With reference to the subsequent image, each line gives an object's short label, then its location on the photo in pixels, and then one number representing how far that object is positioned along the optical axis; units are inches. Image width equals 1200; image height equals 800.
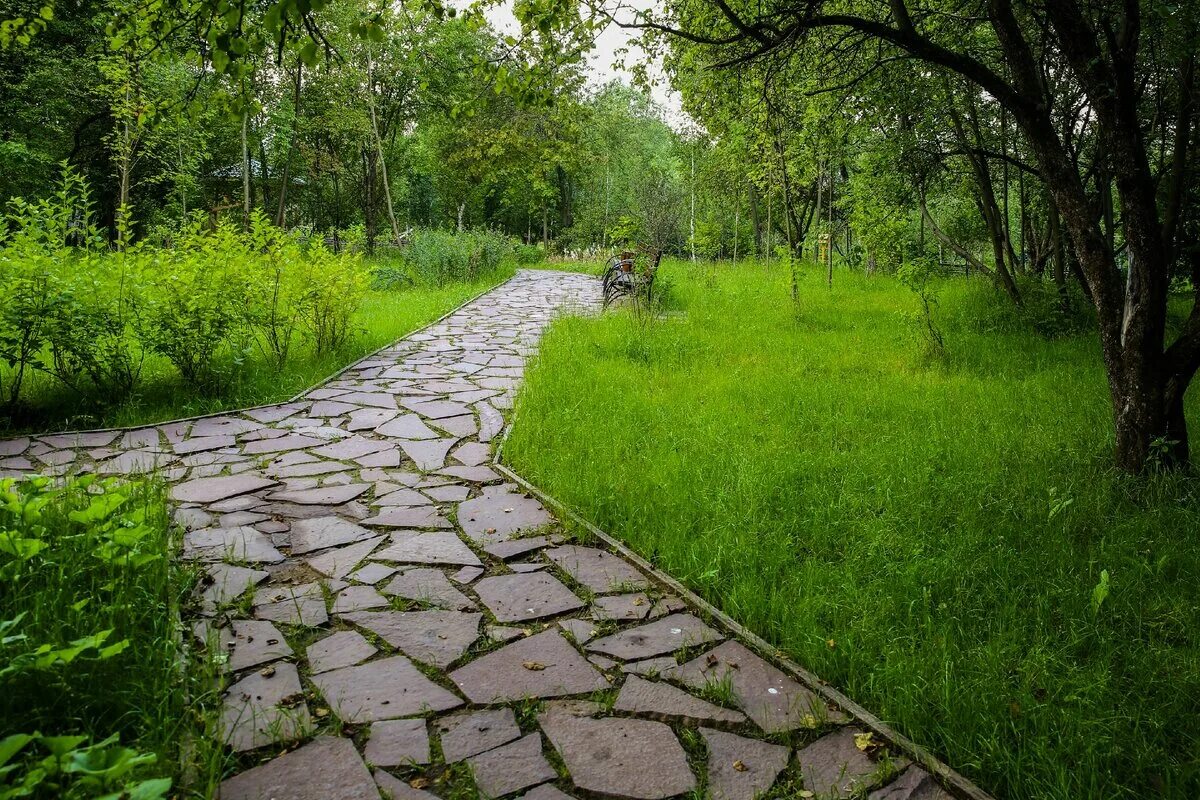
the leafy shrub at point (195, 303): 231.6
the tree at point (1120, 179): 153.5
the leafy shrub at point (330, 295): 304.3
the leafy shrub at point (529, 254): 1120.2
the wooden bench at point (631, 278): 414.0
